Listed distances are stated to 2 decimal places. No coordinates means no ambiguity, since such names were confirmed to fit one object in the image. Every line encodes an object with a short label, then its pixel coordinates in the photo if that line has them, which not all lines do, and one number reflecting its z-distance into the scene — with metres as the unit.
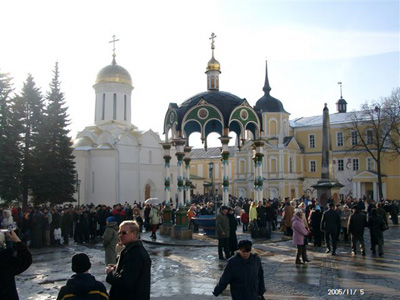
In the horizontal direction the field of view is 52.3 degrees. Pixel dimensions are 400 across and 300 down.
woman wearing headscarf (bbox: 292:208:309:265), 10.61
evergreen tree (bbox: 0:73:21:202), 27.67
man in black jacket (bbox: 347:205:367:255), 12.00
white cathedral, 36.97
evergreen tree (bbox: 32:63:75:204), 29.61
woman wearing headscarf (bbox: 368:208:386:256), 12.12
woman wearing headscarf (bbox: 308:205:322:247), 14.59
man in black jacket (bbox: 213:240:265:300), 4.66
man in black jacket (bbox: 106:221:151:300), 3.99
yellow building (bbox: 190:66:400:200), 48.91
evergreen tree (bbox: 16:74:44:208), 29.45
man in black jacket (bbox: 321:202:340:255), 12.40
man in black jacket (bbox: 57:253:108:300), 3.68
